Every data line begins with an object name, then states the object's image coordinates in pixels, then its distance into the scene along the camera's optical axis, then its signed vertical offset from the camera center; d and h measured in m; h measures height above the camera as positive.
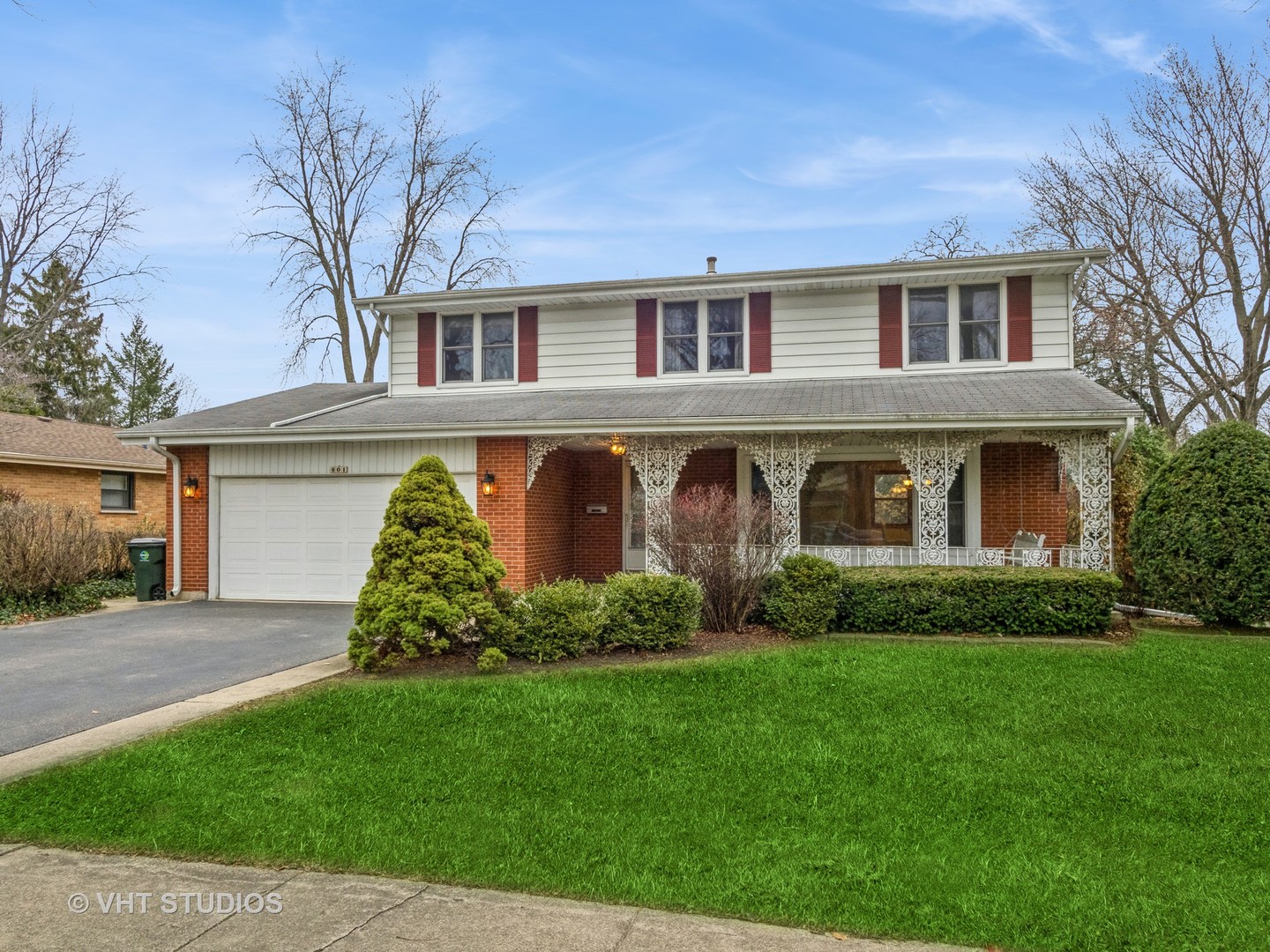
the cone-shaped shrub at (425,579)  7.68 -0.77
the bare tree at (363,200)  25.47 +9.36
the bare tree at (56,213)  23.33 +8.18
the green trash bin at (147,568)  13.46 -1.15
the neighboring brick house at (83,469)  17.69 +0.64
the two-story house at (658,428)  11.49 +0.99
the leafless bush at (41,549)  12.10 -0.78
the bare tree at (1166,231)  19.56 +6.62
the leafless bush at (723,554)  9.43 -0.63
